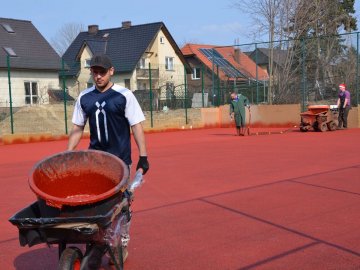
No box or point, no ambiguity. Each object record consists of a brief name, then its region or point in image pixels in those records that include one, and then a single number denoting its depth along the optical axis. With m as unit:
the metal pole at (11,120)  19.59
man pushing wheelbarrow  4.51
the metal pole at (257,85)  27.84
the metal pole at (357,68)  22.62
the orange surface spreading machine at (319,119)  19.86
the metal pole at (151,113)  23.72
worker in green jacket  19.00
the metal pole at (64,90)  20.89
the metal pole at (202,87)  26.84
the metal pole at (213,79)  27.59
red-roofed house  27.86
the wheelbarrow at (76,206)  3.53
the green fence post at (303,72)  24.64
